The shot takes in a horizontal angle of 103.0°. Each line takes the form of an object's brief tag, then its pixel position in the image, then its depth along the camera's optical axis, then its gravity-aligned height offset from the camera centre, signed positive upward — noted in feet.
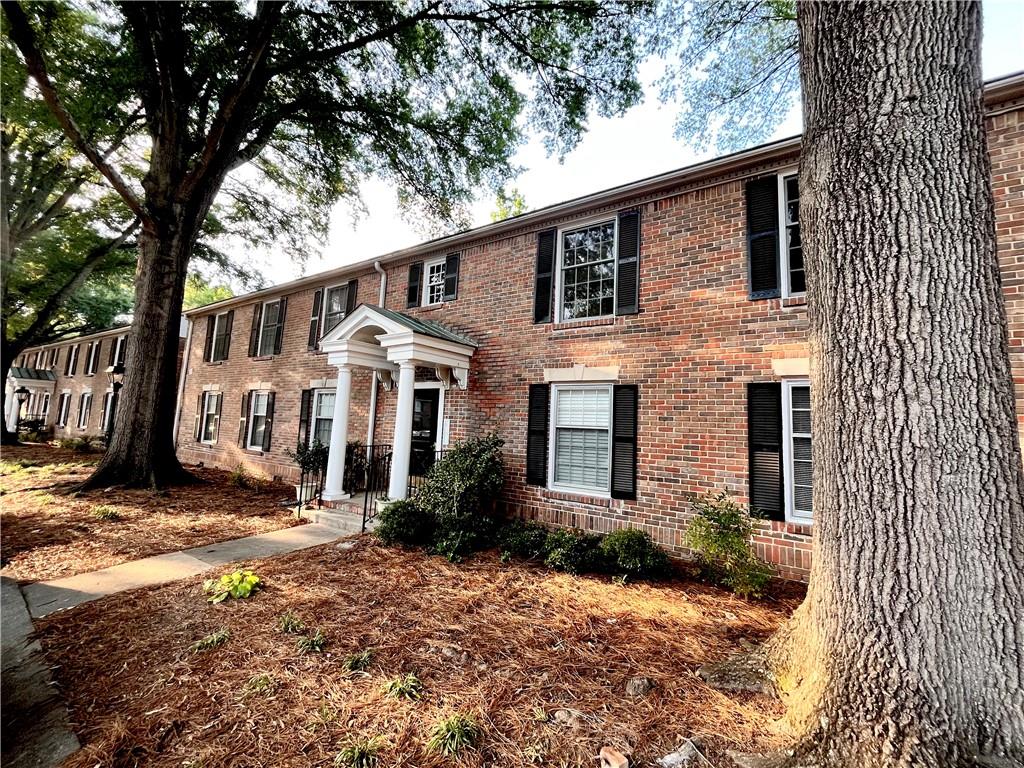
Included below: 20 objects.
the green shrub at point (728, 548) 14.84 -4.49
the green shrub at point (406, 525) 20.25 -5.45
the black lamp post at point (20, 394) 66.60 +1.15
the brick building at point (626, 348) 17.01 +3.94
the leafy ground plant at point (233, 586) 13.87 -6.17
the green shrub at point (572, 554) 17.22 -5.60
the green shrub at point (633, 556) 16.69 -5.45
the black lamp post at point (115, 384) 51.26 +2.74
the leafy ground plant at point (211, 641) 10.71 -6.25
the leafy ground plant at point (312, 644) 10.68 -6.14
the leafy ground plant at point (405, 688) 8.89 -6.03
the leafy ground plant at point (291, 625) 11.77 -6.22
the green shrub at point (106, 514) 22.76 -6.17
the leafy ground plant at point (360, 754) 7.02 -5.96
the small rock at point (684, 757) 6.94 -5.70
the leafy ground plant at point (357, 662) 9.92 -6.11
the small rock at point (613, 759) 6.83 -5.70
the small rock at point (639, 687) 9.07 -5.92
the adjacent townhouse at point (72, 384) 64.64 +3.39
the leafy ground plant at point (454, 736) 7.36 -5.87
